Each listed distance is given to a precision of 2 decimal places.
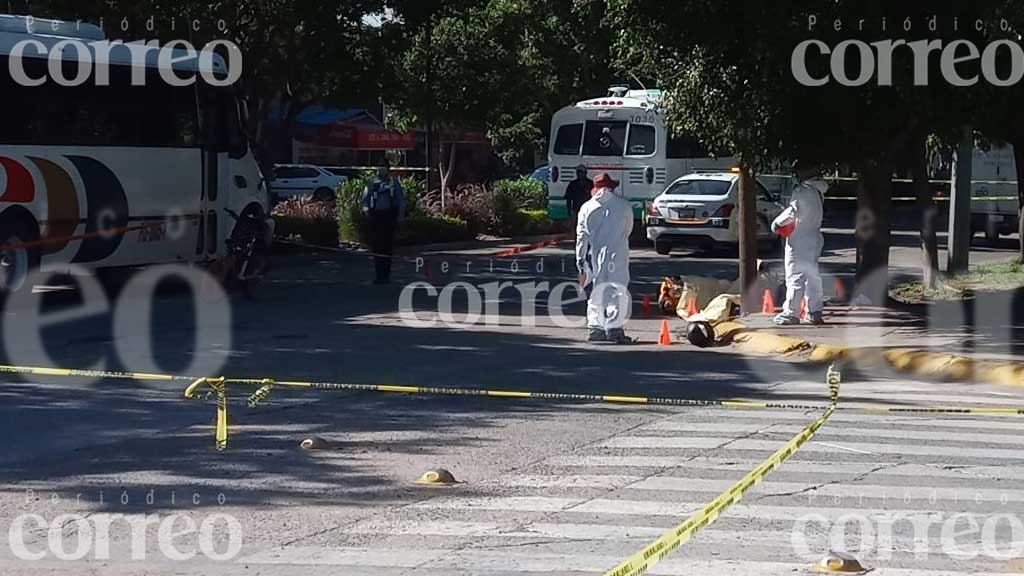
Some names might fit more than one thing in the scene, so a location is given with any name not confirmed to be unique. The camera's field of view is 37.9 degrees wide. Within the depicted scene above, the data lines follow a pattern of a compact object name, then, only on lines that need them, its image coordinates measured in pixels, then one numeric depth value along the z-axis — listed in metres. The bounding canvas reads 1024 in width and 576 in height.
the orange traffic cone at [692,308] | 18.91
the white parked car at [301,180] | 48.88
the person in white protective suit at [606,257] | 16.69
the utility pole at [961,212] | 22.67
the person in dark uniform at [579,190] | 26.91
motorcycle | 21.14
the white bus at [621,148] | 33.62
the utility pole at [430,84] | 36.27
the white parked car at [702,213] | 29.94
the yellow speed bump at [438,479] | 9.27
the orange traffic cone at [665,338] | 16.86
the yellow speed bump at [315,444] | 10.38
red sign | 60.72
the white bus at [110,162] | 19.69
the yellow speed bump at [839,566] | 7.23
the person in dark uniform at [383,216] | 22.84
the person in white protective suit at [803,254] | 17.61
